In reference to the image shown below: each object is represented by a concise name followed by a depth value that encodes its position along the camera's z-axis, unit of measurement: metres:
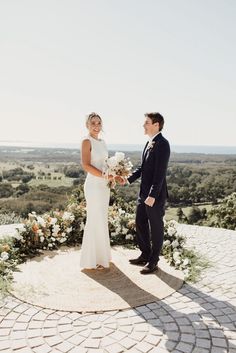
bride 5.80
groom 5.46
